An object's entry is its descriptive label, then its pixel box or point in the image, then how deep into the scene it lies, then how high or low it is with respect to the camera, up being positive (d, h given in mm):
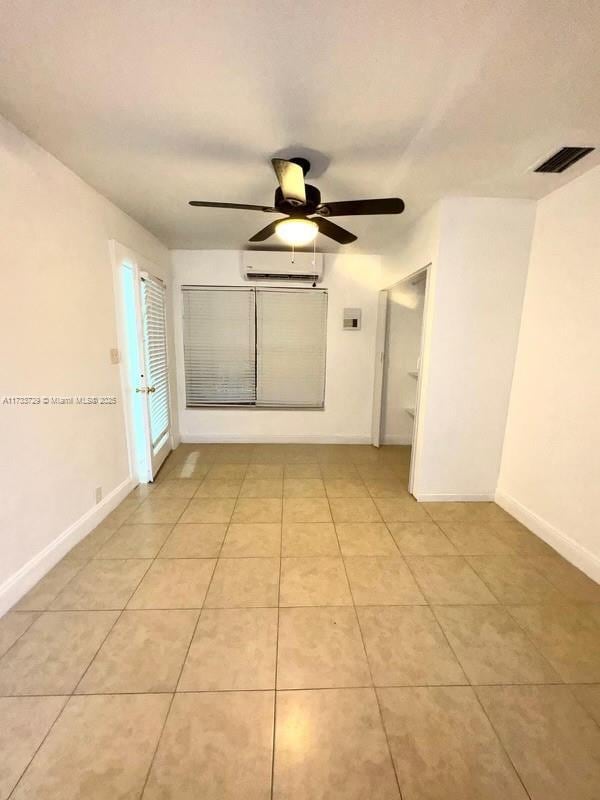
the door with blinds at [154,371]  2982 -335
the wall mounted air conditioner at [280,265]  3762 +860
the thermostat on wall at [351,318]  4117 +286
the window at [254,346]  4059 -89
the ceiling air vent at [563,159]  1785 +1049
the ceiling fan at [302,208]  1637 +763
